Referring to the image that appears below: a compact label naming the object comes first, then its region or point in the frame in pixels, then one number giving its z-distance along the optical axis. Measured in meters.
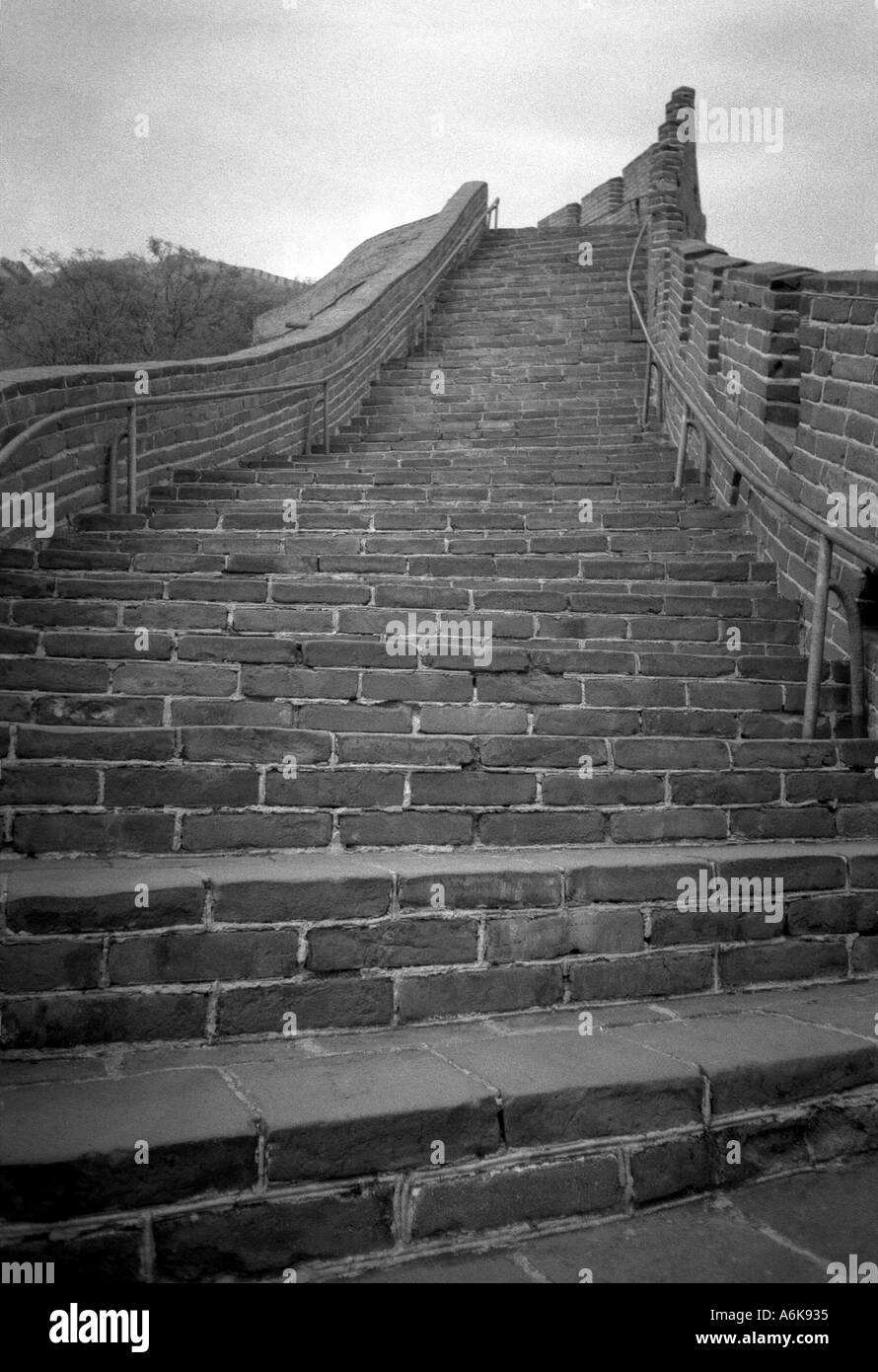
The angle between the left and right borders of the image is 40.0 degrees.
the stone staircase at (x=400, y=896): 2.44
